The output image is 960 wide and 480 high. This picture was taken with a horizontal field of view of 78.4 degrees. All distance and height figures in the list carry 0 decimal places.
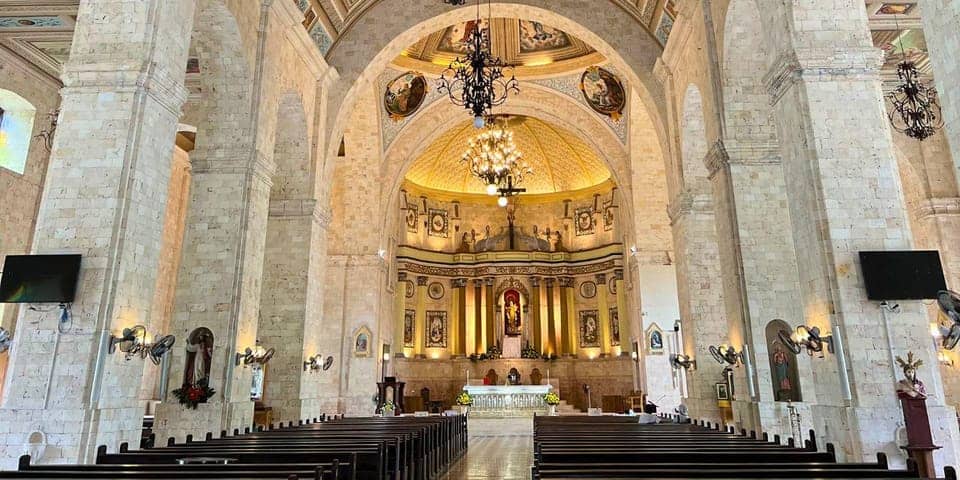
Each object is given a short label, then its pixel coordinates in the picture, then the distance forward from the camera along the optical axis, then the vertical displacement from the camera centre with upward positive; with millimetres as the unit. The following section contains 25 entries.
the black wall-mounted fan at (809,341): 6551 +530
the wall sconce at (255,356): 9734 +612
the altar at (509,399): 18734 -246
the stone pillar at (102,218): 6168 +1959
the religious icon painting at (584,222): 25953 +7268
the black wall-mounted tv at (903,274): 6184 +1168
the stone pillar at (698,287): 11992 +2127
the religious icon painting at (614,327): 23969 +2500
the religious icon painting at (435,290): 26047 +4360
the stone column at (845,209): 6129 +1969
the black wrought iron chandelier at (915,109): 9977 +4756
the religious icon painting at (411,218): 25484 +7335
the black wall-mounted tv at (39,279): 6273 +1211
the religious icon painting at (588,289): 25844 +4319
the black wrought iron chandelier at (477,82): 10273 +5420
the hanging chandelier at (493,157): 17016 +6857
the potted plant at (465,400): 17956 -257
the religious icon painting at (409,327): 24609 +2655
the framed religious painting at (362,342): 18531 +1541
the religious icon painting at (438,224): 26375 +7353
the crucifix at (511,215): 26875 +7829
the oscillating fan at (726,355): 9539 +557
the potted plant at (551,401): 18025 -304
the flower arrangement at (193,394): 9039 -6
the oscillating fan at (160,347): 7052 +544
